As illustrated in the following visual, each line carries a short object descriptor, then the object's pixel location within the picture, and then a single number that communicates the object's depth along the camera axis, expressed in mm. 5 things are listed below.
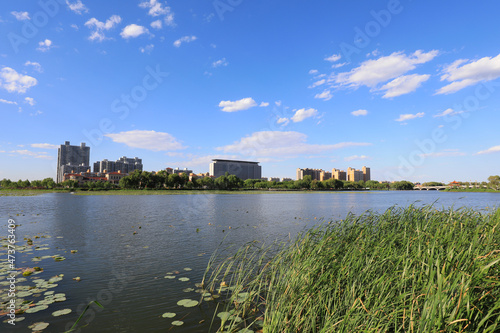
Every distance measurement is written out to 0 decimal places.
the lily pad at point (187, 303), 8219
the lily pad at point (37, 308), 7407
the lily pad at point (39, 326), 6586
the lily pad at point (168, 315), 7598
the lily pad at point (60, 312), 7358
